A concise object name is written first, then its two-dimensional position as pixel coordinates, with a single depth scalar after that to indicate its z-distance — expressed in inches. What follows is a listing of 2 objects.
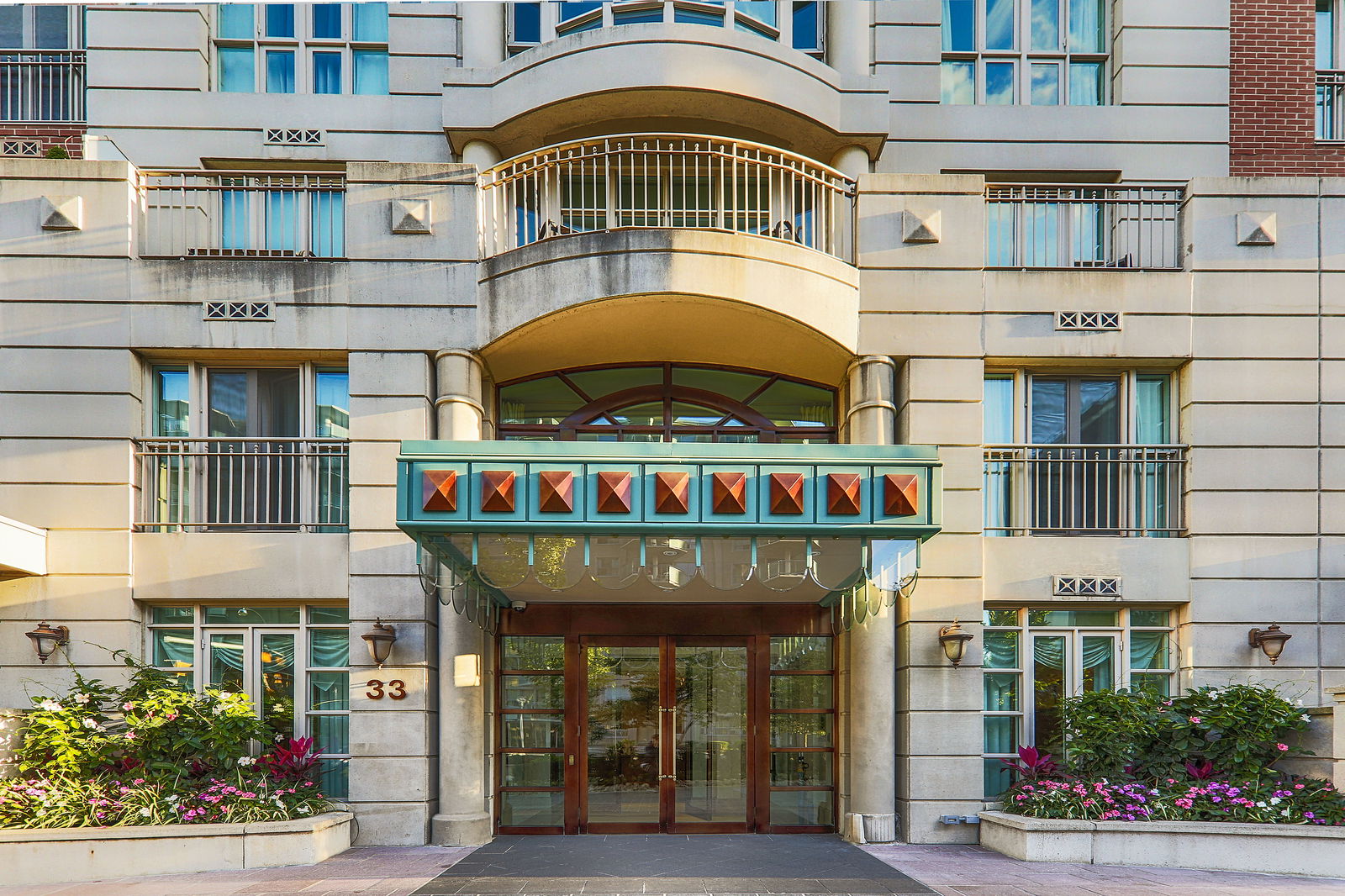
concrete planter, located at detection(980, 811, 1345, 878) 367.6
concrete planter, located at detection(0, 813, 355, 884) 356.8
